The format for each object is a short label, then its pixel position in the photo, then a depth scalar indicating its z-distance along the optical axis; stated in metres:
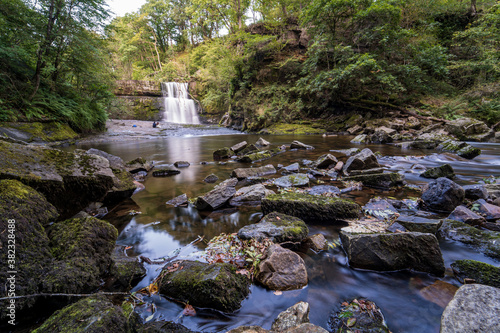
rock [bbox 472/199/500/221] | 3.08
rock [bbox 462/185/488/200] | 3.83
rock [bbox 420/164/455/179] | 5.32
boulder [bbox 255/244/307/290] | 2.05
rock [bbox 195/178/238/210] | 3.93
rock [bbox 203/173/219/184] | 5.84
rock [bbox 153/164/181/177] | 6.70
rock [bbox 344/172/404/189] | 4.81
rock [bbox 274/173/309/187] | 5.06
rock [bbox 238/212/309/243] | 2.70
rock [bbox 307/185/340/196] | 4.59
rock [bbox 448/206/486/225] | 2.97
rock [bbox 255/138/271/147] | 12.09
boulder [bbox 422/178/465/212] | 3.52
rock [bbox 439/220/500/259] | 2.42
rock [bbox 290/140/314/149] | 10.67
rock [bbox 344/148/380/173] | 5.81
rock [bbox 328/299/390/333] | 1.62
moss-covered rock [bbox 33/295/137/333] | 1.20
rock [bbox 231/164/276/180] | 5.92
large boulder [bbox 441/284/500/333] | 1.30
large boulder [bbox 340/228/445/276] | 2.15
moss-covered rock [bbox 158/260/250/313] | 1.81
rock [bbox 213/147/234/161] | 9.14
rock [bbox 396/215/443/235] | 2.78
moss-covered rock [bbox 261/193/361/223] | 3.40
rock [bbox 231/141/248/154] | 9.90
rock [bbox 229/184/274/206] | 4.23
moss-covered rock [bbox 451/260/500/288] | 1.91
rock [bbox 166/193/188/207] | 4.26
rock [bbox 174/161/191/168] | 7.83
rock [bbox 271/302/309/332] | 1.57
